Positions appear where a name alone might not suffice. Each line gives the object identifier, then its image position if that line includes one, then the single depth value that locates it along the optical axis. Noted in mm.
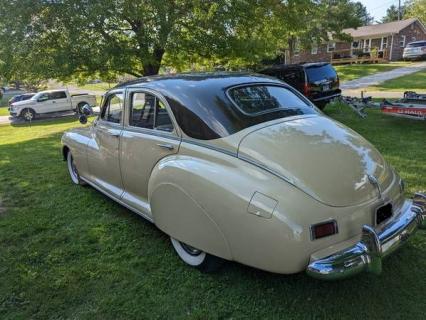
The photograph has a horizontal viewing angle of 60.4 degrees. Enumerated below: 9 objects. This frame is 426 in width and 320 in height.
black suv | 10500
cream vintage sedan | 2439
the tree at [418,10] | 43562
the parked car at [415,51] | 30970
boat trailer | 7453
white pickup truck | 20656
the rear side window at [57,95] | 21188
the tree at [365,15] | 79606
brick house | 36781
